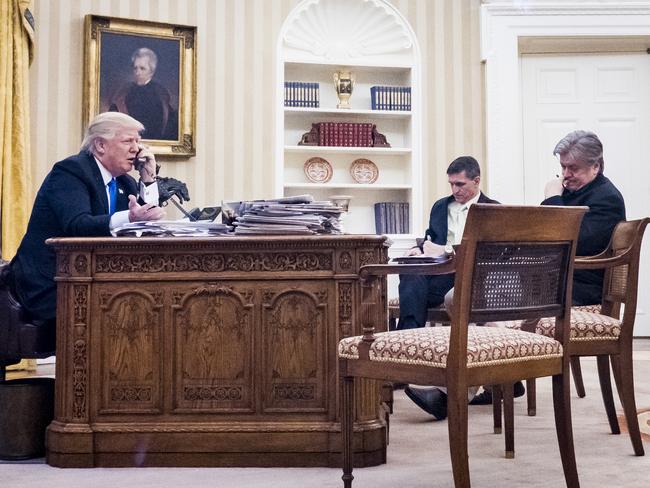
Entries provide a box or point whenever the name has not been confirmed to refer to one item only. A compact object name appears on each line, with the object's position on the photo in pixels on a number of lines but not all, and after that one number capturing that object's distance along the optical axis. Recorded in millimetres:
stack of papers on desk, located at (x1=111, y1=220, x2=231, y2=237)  2641
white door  6223
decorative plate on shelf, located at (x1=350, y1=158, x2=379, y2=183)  5965
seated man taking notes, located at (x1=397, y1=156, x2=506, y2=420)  3365
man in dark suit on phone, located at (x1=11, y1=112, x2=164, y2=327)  2748
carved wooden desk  2531
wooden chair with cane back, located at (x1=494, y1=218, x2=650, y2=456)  2627
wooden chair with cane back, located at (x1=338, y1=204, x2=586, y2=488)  1914
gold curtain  4793
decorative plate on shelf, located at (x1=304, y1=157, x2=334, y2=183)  5895
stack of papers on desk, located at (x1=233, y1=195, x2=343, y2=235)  2604
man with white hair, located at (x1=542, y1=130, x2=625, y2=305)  3133
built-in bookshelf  5840
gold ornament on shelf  5859
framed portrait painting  5289
